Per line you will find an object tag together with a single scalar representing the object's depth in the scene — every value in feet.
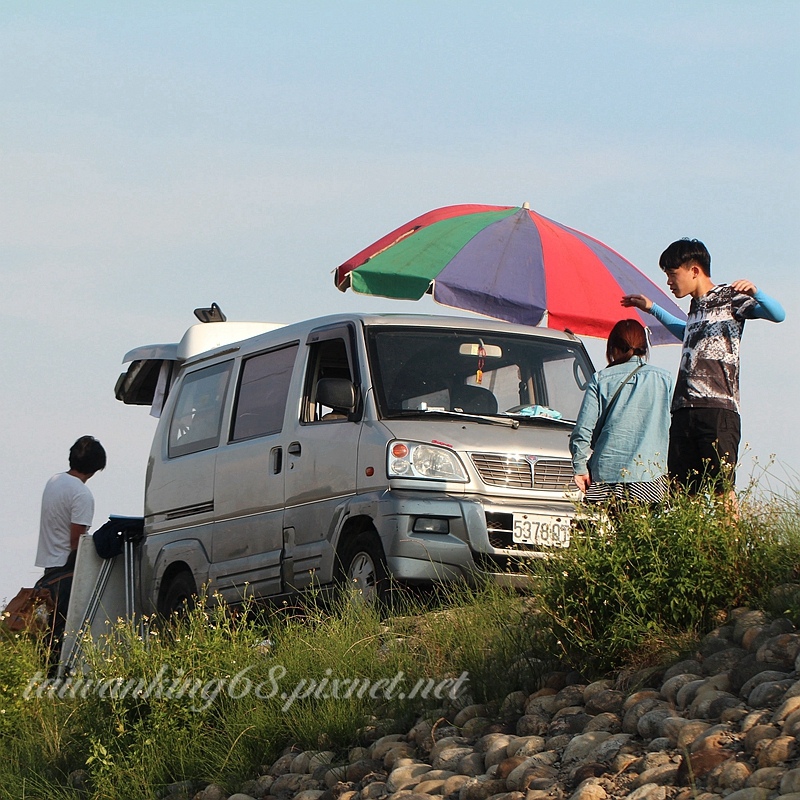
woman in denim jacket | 50.39
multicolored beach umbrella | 71.87
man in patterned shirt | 48.03
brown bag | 69.56
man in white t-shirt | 74.23
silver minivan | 55.52
